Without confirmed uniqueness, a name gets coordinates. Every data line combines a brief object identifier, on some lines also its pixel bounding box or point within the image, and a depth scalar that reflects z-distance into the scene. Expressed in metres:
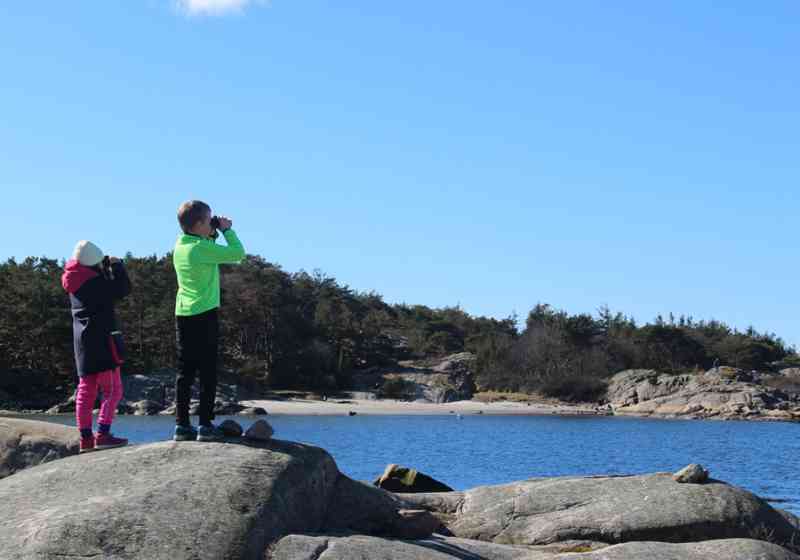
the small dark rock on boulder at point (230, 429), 10.70
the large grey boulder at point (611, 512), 11.02
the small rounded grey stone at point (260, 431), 10.70
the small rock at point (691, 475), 11.82
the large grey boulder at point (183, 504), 8.62
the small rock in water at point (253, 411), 63.69
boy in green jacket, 10.32
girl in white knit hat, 10.77
